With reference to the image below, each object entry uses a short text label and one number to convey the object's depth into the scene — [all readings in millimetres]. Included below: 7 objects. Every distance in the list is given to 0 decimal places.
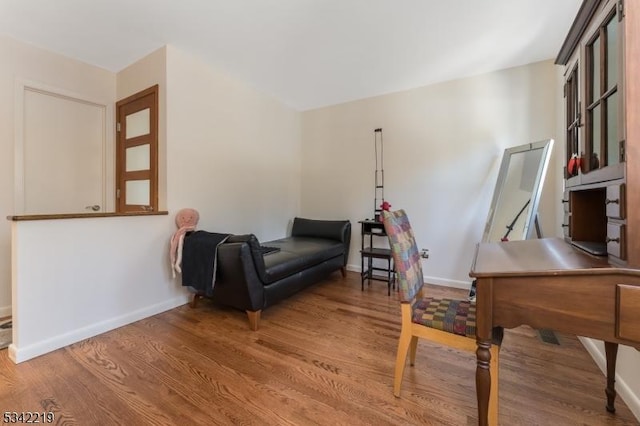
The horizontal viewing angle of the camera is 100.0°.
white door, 2568
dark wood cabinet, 897
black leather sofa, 2156
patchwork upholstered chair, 1306
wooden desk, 829
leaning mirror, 2340
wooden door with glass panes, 2662
